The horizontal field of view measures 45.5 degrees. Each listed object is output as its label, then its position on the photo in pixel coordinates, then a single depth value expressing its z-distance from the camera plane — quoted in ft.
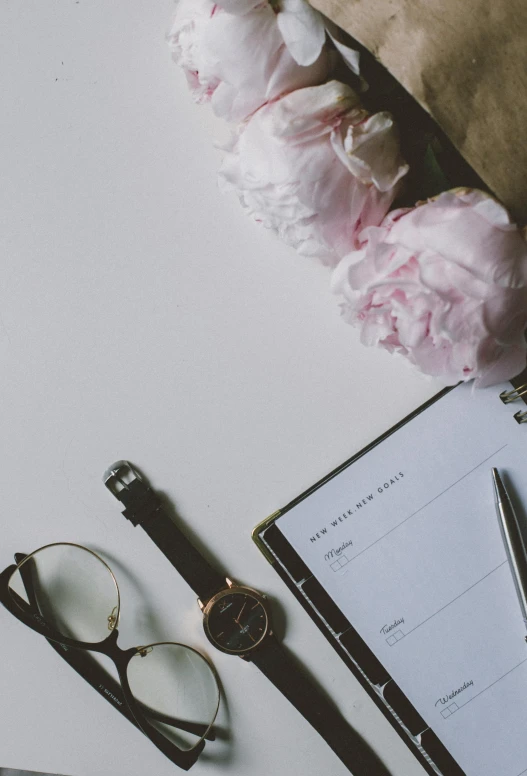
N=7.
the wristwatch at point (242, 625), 1.64
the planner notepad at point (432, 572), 1.52
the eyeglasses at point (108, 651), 1.70
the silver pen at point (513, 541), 1.47
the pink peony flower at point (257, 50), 0.98
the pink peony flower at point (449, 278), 0.98
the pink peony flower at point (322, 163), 1.02
